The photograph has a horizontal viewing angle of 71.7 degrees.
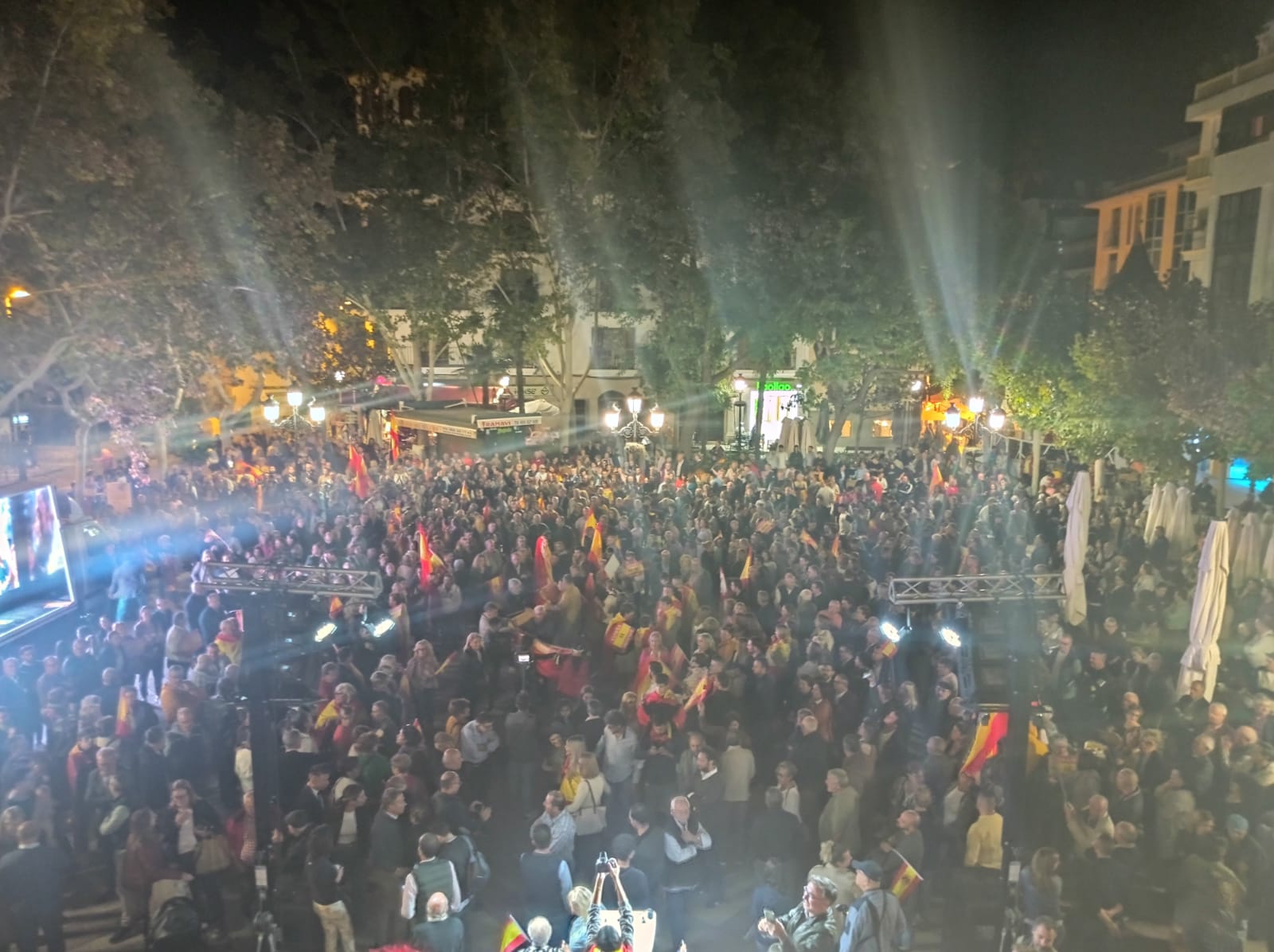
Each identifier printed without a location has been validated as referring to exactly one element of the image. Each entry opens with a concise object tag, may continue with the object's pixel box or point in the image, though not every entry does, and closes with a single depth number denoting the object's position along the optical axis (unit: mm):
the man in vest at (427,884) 5367
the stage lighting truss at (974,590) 7742
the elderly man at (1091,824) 5773
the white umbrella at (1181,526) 13336
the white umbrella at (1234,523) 12008
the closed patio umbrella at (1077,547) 9531
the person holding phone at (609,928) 5141
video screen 10273
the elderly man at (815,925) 5254
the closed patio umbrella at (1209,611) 7742
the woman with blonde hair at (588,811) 6289
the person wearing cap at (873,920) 5066
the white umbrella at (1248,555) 11312
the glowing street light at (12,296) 12305
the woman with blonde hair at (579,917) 5151
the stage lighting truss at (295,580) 7133
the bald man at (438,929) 5258
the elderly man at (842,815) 6000
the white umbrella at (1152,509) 14117
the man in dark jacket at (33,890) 5375
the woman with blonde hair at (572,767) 6352
